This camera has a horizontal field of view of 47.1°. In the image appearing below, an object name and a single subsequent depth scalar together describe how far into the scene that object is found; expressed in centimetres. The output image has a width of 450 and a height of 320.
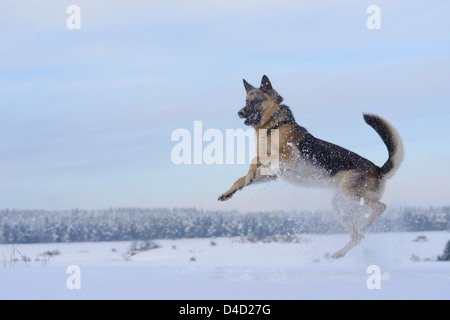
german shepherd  773
